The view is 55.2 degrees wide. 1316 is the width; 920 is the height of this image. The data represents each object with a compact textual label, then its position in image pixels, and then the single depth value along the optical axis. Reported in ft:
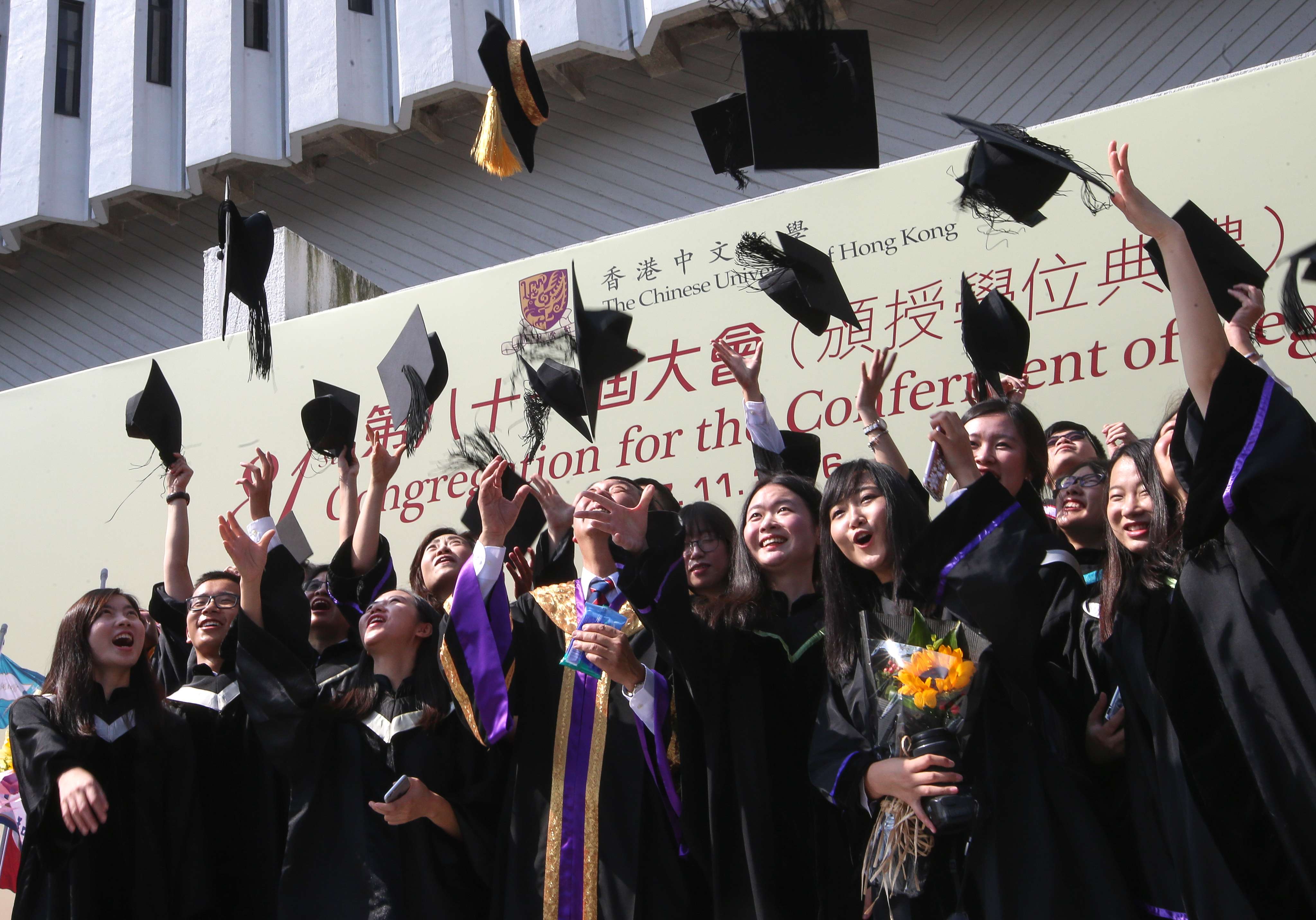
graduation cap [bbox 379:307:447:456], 14.37
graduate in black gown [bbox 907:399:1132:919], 7.39
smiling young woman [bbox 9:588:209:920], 10.17
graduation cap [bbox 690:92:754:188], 12.72
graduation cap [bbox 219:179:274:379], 15.02
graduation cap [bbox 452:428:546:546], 13.20
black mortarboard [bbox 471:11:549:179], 12.82
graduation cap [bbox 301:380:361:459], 14.17
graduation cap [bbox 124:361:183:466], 14.30
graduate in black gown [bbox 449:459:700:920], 9.02
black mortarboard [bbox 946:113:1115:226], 10.58
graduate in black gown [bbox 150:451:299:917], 10.70
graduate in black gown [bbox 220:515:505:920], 9.76
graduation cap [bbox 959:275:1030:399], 12.38
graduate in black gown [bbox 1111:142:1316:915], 6.87
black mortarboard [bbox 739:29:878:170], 11.57
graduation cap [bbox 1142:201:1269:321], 9.50
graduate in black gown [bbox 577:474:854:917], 8.48
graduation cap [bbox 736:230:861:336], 12.61
